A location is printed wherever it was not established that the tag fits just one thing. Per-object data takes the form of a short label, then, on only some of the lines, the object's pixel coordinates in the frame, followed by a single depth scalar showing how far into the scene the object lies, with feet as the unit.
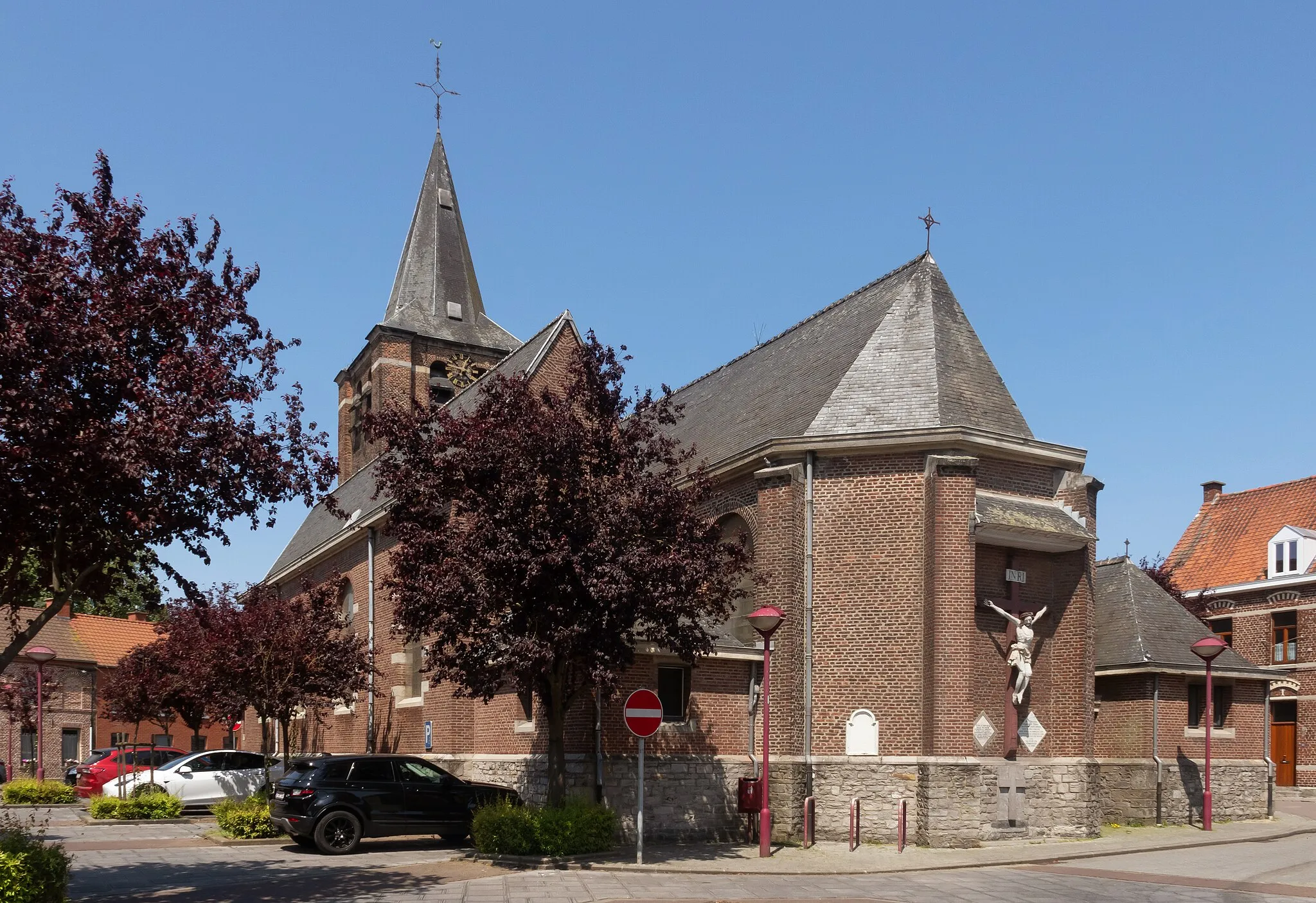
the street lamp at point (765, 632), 58.13
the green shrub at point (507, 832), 57.52
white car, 89.20
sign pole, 55.72
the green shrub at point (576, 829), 57.57
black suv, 61.62
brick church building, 66.59
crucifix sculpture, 68.90
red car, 104.94
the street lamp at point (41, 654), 82.52
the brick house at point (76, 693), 161.48
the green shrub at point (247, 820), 67.77
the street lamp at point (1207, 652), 75.36
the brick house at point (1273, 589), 121.19
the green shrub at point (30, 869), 37.14
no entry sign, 55.11
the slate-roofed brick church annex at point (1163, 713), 79.41
